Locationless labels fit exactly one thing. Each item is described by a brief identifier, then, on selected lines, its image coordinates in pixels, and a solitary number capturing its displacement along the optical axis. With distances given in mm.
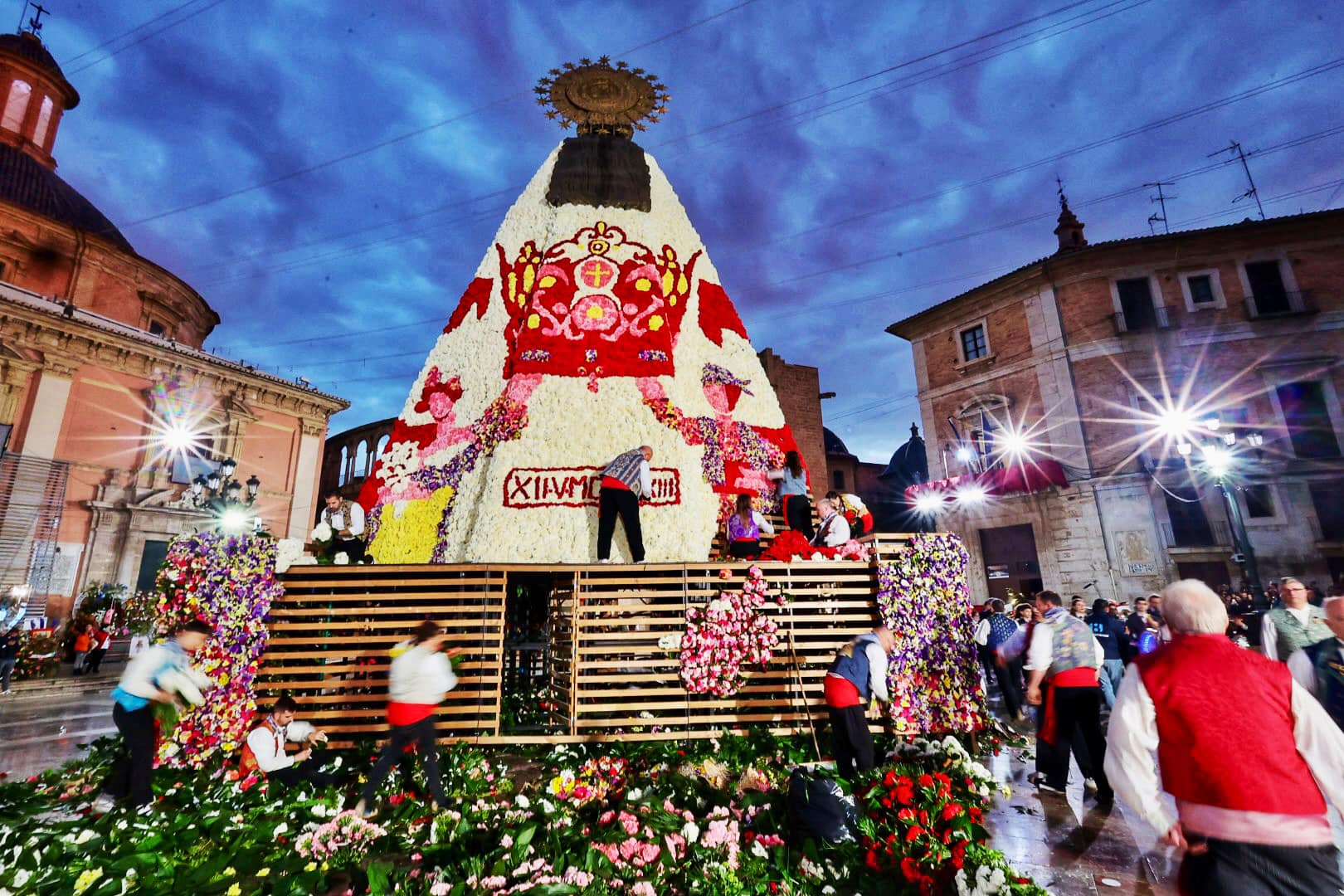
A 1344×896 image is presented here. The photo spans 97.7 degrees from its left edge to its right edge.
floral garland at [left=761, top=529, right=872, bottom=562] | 7827
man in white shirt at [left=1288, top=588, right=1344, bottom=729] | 4160
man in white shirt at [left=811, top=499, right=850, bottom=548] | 8477
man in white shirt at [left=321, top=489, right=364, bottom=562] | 9117
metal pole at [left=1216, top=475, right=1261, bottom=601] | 13609
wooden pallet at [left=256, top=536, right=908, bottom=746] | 6988
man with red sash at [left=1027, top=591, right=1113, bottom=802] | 5512
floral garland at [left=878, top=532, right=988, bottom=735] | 6977
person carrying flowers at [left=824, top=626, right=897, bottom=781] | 5555
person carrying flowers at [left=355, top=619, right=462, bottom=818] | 5207
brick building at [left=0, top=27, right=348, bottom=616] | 19719
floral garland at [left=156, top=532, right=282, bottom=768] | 6367
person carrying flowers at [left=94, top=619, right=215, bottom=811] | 5207
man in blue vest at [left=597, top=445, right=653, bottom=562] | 9125
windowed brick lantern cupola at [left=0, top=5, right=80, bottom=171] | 26578
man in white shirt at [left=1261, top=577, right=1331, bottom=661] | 5473
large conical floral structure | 9906
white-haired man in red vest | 2350
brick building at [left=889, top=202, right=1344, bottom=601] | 19844
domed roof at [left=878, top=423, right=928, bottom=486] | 36031
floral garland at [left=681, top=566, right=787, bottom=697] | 6977
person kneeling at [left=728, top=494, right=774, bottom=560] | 8914
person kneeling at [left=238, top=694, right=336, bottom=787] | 5742
